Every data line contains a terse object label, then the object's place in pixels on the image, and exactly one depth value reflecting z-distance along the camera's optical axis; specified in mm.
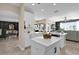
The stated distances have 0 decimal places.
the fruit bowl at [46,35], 2183
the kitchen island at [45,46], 2032
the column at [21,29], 2151
